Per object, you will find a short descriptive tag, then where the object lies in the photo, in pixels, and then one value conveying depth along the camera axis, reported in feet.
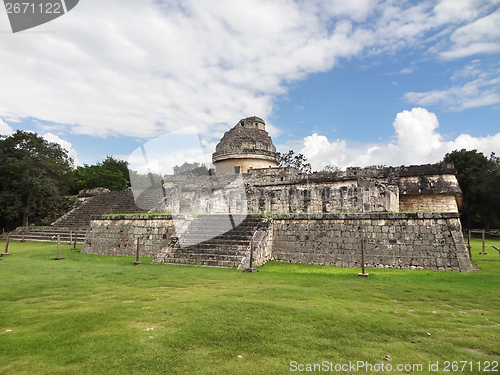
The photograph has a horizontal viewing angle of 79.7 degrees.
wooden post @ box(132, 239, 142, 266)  34.17
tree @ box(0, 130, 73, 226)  74.13
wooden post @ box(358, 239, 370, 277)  26.44
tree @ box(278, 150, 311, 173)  134.51
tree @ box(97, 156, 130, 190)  147.83
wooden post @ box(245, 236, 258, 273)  29.32
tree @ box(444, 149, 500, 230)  82.33
